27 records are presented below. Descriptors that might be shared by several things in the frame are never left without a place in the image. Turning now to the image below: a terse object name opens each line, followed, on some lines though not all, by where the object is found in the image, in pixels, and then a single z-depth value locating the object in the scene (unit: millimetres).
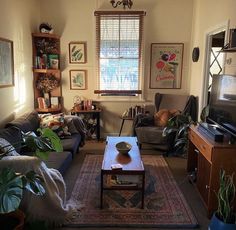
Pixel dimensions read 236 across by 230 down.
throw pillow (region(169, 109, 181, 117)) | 4544
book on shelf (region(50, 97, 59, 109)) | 5000
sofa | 2879
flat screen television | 2481
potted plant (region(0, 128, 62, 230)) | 1532
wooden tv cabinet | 2309
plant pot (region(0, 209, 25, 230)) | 1924
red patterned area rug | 2352
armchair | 4223
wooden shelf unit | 4699
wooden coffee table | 2492
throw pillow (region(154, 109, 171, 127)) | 4461
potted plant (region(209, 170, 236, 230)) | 1951
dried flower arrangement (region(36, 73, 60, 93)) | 4871
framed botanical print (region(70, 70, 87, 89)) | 5055
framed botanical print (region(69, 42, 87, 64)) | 4957
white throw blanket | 2176
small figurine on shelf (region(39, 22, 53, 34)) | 4641
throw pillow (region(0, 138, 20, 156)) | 2313
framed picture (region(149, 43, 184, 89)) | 4945
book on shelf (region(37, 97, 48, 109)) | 4836
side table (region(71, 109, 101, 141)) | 4867
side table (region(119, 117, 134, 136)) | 4900
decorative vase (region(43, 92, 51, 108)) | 4898
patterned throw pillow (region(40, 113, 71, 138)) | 3828
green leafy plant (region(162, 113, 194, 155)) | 3543
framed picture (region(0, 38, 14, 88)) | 3385
